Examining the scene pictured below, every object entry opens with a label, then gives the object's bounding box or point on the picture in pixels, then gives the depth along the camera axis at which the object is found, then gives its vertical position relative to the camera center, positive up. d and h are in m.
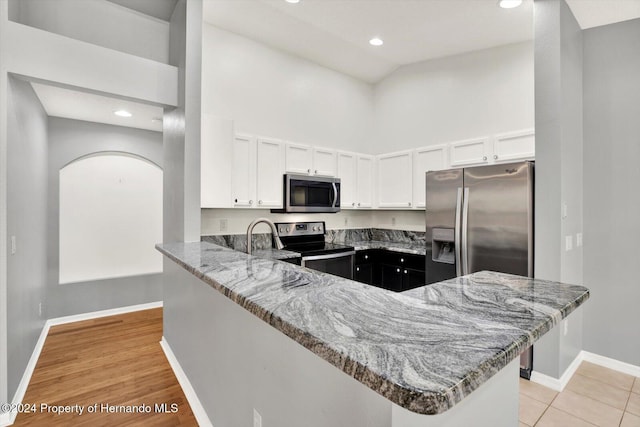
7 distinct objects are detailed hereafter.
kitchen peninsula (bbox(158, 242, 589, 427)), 0.57 -0.27
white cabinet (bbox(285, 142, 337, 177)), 3.69 +0.67
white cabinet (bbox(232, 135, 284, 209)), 3.28 +0.46
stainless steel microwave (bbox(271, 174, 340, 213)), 3.61 +0.24
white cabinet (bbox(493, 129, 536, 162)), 3.14 +0.71
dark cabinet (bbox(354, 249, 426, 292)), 3.62 -0.68
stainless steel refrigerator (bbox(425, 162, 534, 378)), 2.48 -0.06
